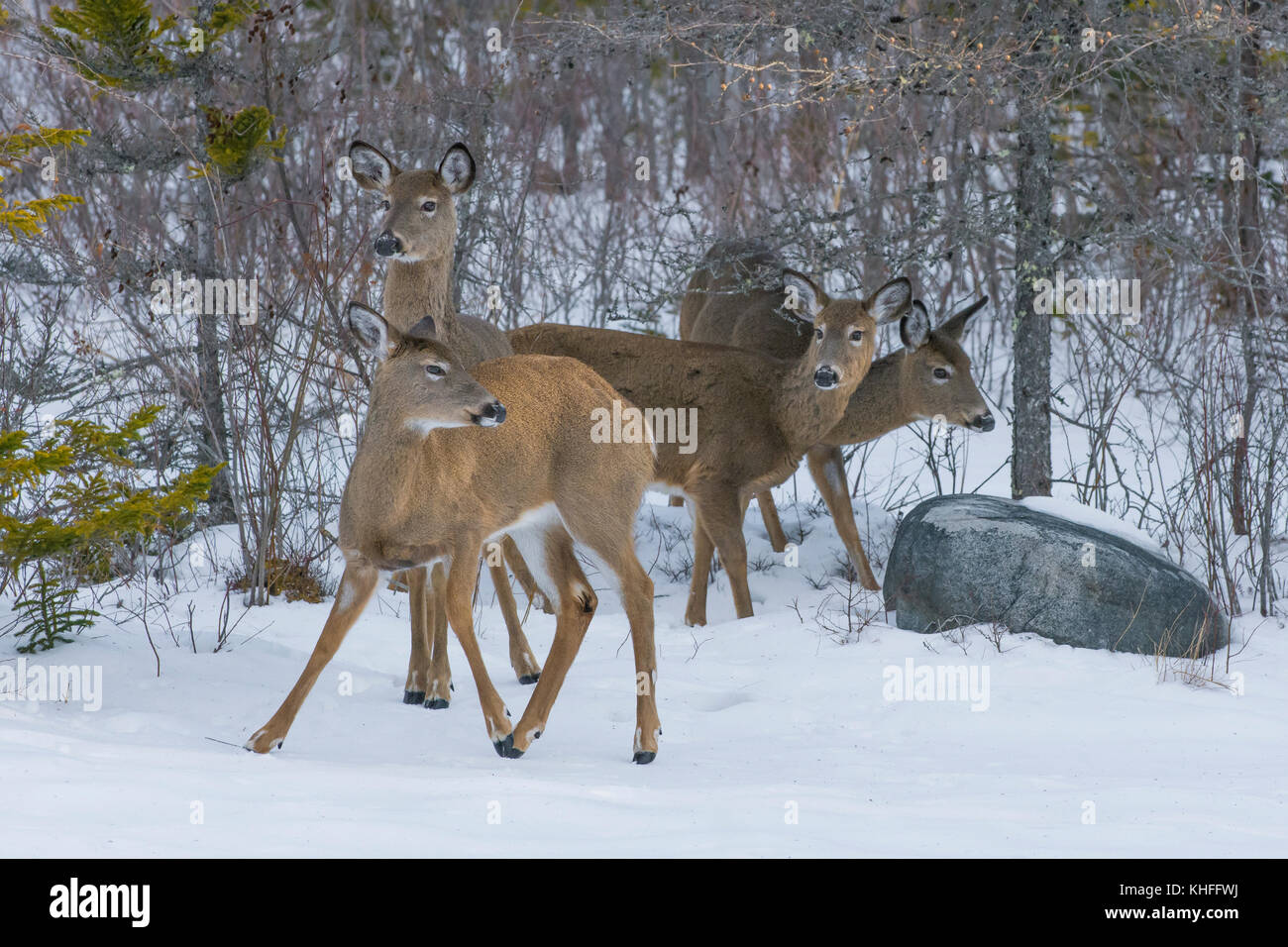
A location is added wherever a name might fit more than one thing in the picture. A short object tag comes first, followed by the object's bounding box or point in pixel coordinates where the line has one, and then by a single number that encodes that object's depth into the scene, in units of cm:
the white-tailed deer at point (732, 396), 934
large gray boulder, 808
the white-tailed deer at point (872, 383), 985
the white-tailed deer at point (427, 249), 798
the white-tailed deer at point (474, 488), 624
